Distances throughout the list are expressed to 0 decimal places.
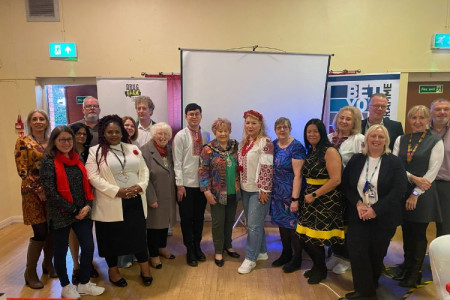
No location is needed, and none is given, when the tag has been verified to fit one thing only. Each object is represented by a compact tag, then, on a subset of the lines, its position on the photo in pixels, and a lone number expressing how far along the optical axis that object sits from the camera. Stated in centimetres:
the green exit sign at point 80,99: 416
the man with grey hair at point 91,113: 276
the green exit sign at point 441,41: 382
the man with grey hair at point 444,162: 243
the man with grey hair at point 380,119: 273
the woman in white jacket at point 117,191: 226
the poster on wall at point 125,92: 372
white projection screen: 335
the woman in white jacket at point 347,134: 243
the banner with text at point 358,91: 346
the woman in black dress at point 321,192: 229
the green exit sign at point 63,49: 390
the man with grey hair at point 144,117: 304
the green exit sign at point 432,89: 404
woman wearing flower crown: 260
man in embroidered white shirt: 271
